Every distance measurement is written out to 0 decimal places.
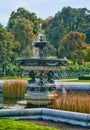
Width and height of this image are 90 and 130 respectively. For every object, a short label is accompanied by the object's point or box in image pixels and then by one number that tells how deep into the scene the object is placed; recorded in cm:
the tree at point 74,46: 5756
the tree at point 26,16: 7460
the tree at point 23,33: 6072
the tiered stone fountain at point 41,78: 1534
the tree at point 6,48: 5028
